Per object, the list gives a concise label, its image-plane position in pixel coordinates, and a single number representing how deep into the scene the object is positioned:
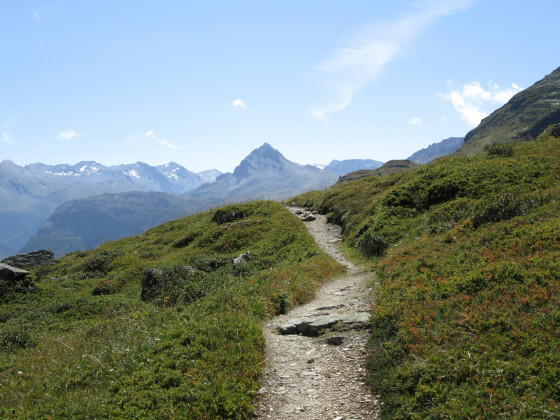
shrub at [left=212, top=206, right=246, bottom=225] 39.31
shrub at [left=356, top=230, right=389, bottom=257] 21.69
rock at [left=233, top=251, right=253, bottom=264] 24.87
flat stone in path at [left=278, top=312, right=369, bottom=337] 11.93
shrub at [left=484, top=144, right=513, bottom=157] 29.98
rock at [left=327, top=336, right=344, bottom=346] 11.04
